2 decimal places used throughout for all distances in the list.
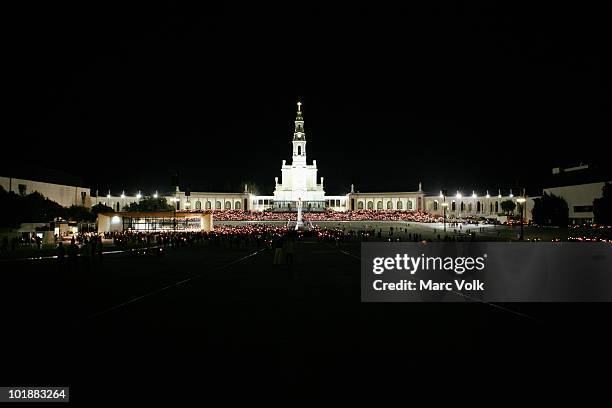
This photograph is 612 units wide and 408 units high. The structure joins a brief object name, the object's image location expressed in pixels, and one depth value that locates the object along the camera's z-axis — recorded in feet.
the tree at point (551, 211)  270.46
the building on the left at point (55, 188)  288.10
